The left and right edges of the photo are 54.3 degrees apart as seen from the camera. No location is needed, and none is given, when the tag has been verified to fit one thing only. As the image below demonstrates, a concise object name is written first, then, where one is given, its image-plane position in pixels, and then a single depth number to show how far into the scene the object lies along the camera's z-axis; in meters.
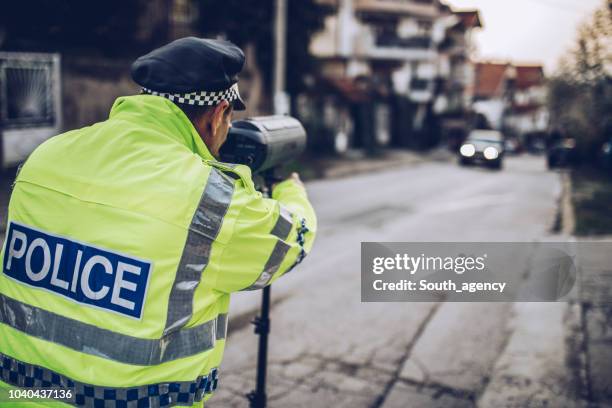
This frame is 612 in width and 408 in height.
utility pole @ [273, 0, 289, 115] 13.06
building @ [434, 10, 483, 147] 37.16
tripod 2.63
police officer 1.44
